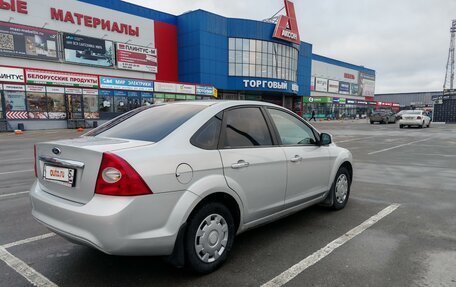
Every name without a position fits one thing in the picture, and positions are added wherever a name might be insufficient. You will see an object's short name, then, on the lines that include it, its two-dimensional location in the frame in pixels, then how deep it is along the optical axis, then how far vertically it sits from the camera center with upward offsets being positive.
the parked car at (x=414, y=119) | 29.72 -0.89
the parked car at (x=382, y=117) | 39.56 -0.98
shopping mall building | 27.20 +5.41
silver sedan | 2.65 -0.67
